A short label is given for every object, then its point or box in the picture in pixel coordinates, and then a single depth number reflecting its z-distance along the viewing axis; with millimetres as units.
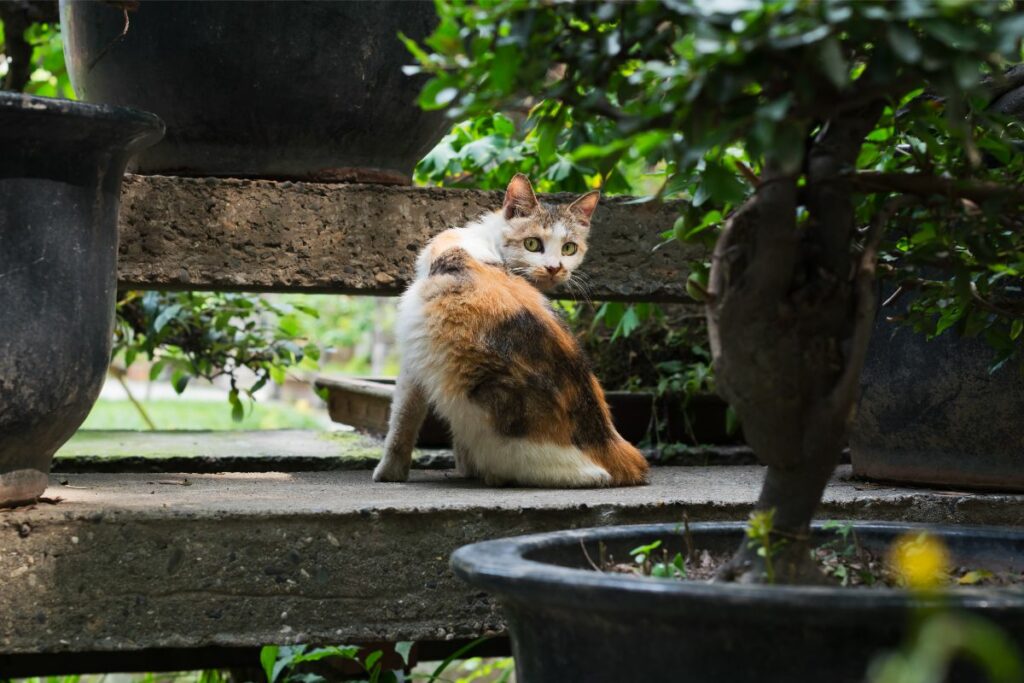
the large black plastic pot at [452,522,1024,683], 1202
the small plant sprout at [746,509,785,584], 1392
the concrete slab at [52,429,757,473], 3225
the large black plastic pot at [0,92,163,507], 1978
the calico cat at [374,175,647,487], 2545
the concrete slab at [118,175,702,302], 2693
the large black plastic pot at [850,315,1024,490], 2600
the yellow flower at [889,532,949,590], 1551
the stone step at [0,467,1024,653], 1979
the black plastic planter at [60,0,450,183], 2729
